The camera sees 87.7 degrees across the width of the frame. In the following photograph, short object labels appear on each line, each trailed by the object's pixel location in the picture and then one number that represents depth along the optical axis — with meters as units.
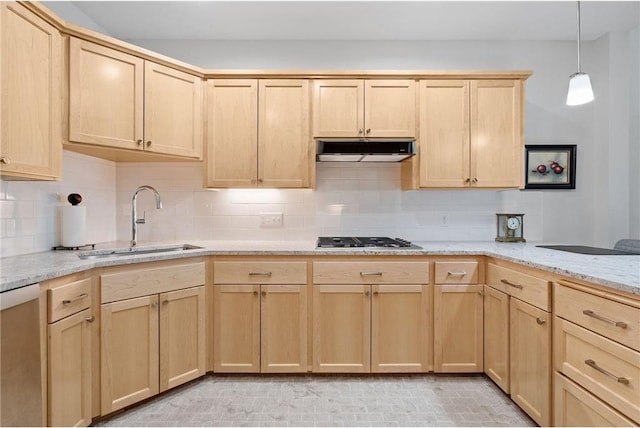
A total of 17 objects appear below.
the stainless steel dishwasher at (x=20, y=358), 1.25
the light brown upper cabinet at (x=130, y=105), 2.03
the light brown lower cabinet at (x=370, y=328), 2.28
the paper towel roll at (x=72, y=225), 2.18
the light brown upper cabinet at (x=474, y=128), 2.59
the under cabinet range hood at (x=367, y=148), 2.41
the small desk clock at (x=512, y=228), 2.77
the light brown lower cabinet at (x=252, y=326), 2.28
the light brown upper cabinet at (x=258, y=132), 2.58
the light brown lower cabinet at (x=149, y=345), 1.85
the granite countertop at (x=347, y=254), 1.37
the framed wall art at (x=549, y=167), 2.94
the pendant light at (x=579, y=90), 2.06
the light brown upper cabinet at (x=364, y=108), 2.58
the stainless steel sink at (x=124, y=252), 2.09
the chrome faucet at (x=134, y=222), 2.45
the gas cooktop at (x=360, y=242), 2.40
